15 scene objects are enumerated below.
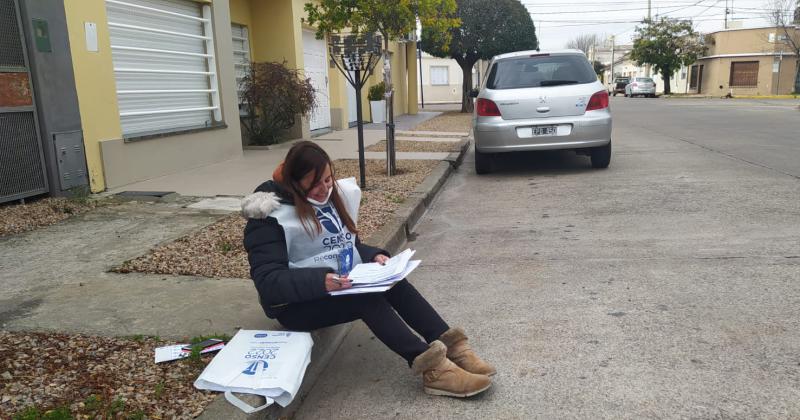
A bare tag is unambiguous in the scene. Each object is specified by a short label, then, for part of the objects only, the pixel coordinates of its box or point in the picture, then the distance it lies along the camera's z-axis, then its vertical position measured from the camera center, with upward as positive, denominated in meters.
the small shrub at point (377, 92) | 20.32 -0.44
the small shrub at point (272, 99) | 12.12 -0.33
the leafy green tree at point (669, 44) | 51.38 +1.86
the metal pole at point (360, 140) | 7.82 -0.74
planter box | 20.30 -1.02
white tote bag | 2.78 -1.26
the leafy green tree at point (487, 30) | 25.17 +1.71
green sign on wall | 6.59 +0.55
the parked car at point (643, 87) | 45.97 -1.28
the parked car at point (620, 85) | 56.63 -1.34
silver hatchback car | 8.52 -0.49
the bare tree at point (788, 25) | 45.56 +2.69
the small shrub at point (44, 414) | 2.56 -1.28
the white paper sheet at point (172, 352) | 3.15 -1.30
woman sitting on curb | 2.97 -0.90
